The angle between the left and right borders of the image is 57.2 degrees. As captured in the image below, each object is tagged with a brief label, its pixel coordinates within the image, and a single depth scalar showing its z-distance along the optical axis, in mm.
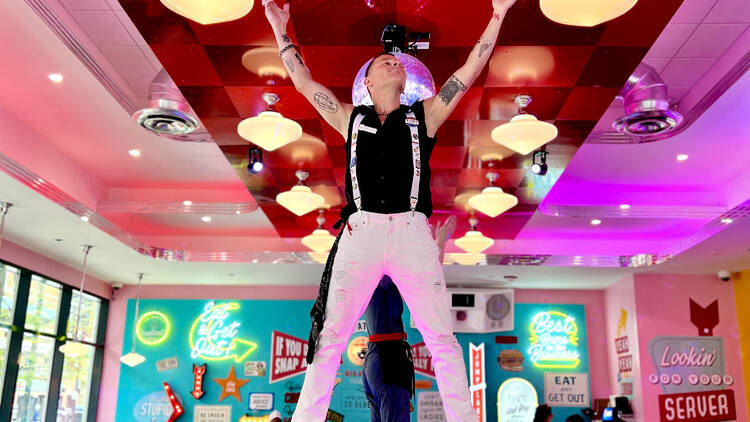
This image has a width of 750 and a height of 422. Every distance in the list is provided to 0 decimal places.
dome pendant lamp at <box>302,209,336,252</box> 8656
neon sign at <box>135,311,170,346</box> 12586
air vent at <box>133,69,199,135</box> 5711
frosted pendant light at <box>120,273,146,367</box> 11578
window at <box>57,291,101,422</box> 11438
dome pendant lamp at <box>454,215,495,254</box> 8492
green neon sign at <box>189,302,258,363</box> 12422
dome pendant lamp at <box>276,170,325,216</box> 6989
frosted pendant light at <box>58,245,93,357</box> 9602
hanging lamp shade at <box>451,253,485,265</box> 10086
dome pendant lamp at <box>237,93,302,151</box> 5277
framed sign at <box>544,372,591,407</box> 12164
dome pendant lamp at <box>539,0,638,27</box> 3611
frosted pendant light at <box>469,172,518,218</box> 7008
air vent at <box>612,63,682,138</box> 5488
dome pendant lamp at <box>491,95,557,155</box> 5215
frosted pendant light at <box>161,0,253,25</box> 3693
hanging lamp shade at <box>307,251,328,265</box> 9945
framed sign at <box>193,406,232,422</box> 12086
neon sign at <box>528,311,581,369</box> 12383
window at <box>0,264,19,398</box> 9430
